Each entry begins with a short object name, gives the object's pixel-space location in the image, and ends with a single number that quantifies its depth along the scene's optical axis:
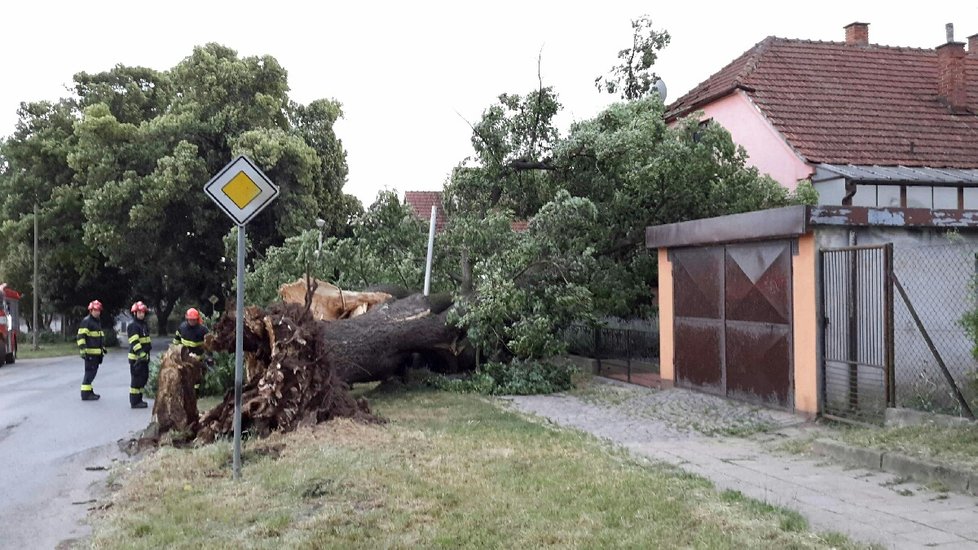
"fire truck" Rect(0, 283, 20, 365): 26.44
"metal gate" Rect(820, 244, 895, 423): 9.46
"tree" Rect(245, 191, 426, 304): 16.38
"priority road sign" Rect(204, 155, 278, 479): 7.91
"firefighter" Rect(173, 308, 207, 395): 13.54
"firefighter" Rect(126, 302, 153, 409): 14.03
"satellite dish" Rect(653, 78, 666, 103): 19.70
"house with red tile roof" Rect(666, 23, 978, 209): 18.20
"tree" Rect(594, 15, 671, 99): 19.33
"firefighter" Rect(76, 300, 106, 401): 15.04
